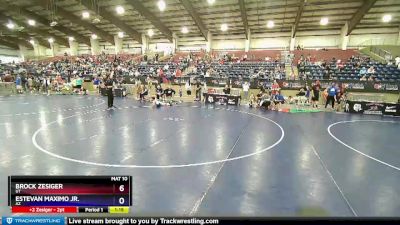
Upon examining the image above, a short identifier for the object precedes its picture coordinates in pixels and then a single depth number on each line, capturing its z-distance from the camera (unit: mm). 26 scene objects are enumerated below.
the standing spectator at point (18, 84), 25766
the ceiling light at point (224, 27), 33625
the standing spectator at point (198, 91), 22691
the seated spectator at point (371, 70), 22805
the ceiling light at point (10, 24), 35625
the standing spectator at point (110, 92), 16297
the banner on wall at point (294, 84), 19750
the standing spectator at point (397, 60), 23781
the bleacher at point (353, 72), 22016
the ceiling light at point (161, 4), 26047
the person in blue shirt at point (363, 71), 23141
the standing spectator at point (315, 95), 19141
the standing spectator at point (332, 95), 17991
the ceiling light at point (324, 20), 29077
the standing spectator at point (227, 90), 21828
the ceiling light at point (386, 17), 27881
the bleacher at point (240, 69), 26344
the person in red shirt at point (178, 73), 27900
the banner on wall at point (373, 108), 16047
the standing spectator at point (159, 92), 20206
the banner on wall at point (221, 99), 20239
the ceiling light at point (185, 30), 36562
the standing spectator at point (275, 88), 20805
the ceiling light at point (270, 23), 31844
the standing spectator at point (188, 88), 24445
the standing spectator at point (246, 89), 22742
